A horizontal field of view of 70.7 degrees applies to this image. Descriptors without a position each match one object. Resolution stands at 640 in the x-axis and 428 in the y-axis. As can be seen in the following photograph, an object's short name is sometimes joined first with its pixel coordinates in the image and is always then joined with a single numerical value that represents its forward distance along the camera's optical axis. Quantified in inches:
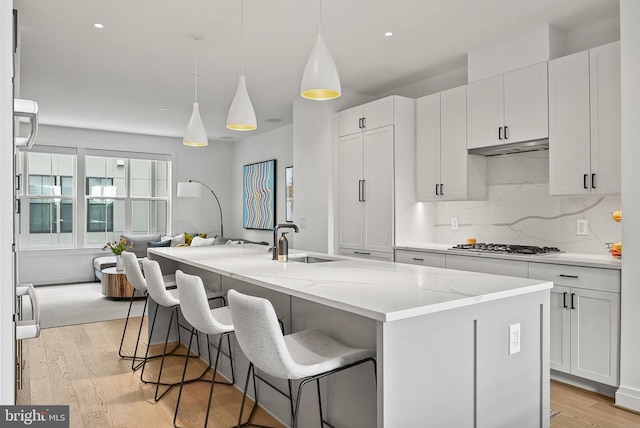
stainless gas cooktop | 134.4
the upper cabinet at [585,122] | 118.5
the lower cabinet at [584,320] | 112.7
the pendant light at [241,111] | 122.6
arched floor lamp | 297.4
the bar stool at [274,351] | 65.2
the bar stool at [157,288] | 111.7
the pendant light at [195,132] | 146.1
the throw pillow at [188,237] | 310.2
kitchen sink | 129.0
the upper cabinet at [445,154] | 158.9
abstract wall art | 301.9
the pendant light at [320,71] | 95.9
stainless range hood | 140.6
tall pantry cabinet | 174.6
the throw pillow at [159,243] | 303.2
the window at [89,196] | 288.4
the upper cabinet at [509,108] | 135.0
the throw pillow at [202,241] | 290.0
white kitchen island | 63.3
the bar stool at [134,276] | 130.7
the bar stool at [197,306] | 88.6
